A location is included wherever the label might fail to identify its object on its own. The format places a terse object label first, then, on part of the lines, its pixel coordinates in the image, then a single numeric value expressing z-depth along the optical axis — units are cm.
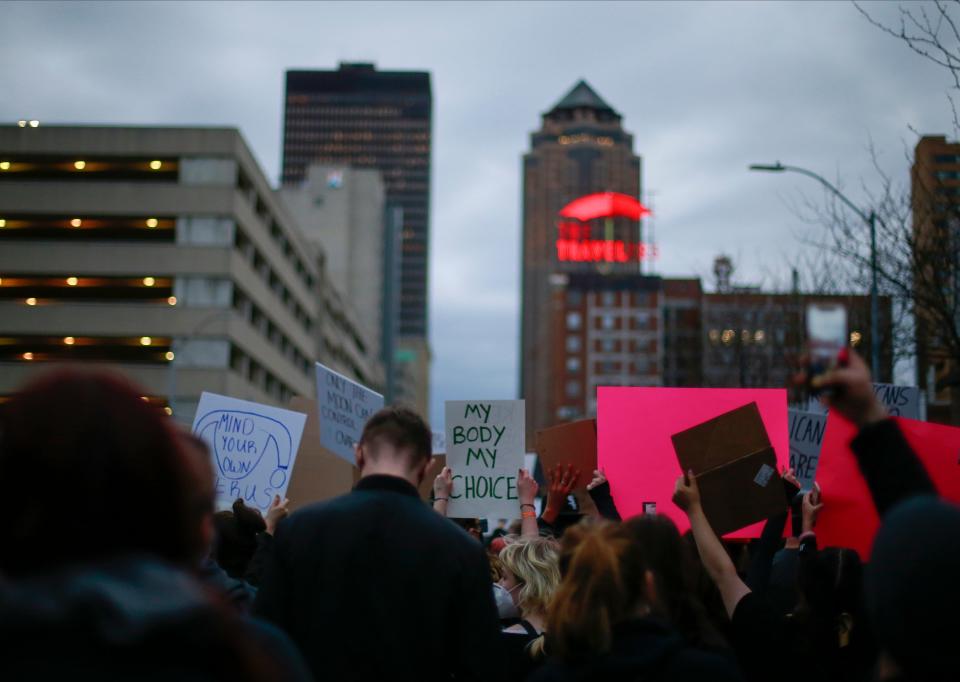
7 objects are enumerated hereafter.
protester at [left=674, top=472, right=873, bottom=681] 397
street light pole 1745
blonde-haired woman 523
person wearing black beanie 227
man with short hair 388
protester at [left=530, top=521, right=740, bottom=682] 310
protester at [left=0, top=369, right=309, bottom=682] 175
